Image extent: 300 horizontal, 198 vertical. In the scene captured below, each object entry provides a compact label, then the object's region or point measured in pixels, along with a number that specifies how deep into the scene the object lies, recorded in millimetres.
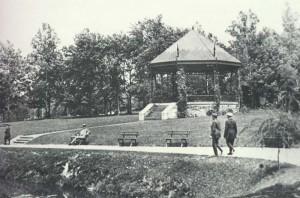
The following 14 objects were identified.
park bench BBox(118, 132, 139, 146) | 24225
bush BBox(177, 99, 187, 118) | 34812
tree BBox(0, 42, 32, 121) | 48531
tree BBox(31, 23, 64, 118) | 55406
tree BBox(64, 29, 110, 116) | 54000
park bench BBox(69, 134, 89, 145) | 26488
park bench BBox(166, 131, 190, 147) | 22125
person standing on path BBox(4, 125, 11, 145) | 29219
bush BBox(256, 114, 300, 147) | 15422
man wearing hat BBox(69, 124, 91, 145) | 26484
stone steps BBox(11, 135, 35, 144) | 31002
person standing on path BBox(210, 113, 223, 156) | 17188
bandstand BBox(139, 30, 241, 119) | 35247
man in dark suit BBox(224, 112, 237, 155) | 17156
